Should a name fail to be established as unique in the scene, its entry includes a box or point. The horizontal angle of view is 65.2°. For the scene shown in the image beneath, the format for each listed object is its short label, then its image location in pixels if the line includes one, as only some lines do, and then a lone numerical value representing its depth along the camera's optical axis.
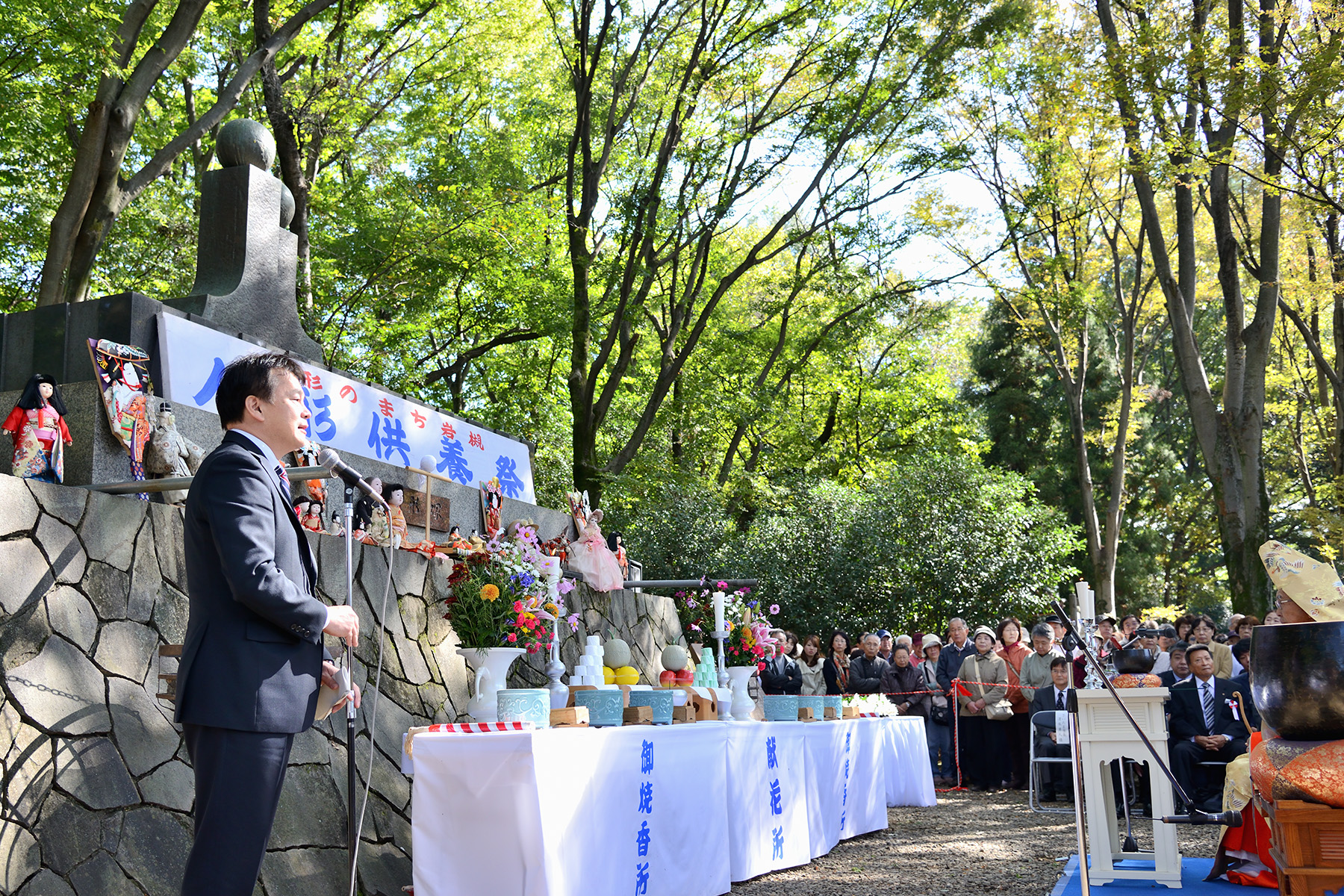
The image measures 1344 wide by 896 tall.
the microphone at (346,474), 3.07
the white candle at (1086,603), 5.60
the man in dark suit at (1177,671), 9.38
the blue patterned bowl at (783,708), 6.47
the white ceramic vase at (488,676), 4.24
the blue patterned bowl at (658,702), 4.84
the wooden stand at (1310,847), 2.93
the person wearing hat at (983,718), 10.70
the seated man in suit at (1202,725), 8.41
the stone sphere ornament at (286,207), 7.62
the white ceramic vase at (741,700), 6.04
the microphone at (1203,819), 3.09
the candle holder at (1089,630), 5.50
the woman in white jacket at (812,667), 11.30
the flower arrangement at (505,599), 4.90
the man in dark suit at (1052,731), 9.60
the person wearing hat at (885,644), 11.84
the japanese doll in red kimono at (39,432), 4.92
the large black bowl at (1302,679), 2.94
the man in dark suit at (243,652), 2.32
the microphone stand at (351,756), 3.02
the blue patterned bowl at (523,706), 4.10
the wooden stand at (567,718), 4.28
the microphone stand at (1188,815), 3.09
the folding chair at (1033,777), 8.91
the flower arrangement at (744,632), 6.80
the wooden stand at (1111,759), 5.52
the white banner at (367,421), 6.12
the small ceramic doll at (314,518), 5.99
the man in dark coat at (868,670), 11.02
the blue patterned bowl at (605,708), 4.48
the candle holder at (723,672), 6.24
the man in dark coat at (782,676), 9.31
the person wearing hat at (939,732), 11.06
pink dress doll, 7.35
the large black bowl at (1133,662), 5.93
